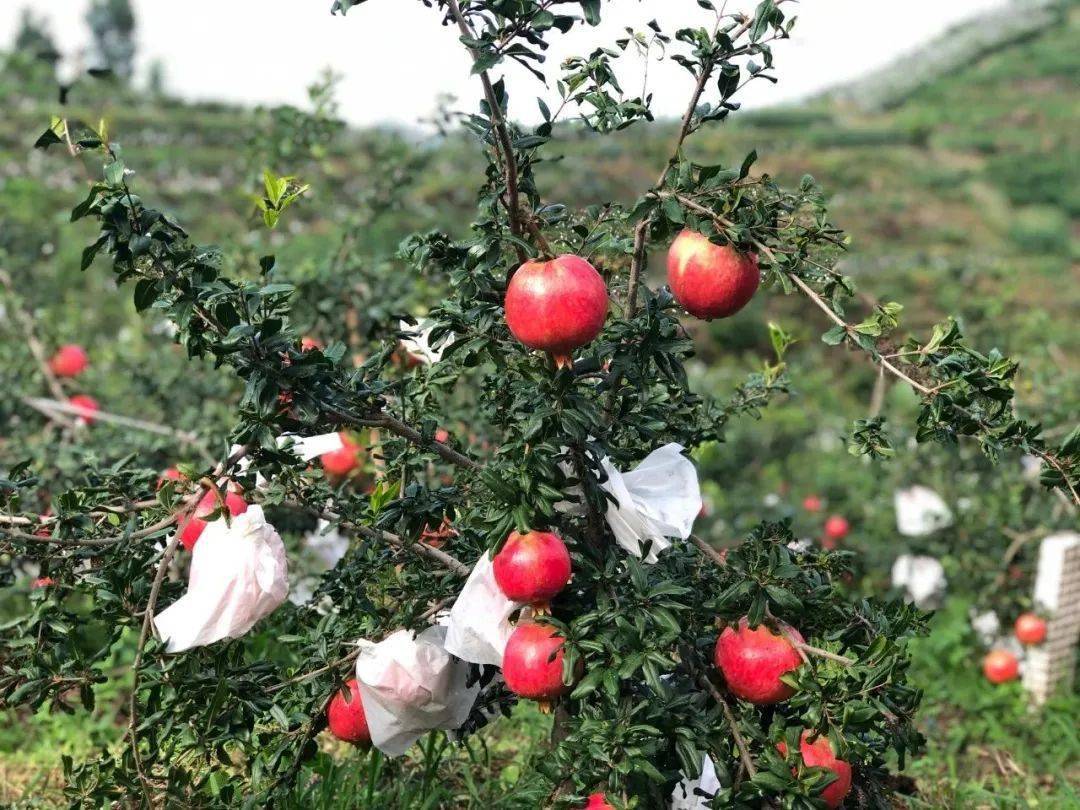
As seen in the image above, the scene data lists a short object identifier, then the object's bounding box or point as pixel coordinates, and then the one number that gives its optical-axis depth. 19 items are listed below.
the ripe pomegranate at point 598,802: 1.41
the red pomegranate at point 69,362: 3.57
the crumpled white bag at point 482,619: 1.50
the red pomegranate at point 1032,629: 3.26
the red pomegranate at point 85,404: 3.38
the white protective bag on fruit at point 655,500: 1.54
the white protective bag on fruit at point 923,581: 3.87
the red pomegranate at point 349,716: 1.66
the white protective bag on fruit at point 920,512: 3.86
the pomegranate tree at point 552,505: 1.37
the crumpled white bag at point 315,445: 1.66
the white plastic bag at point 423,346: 1.57
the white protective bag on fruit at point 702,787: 1.67
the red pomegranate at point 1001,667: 3.29
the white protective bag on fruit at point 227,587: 1.52
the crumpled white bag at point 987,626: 3.52
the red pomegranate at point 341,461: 2.67
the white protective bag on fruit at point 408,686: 1.60
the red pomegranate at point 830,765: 1.49
